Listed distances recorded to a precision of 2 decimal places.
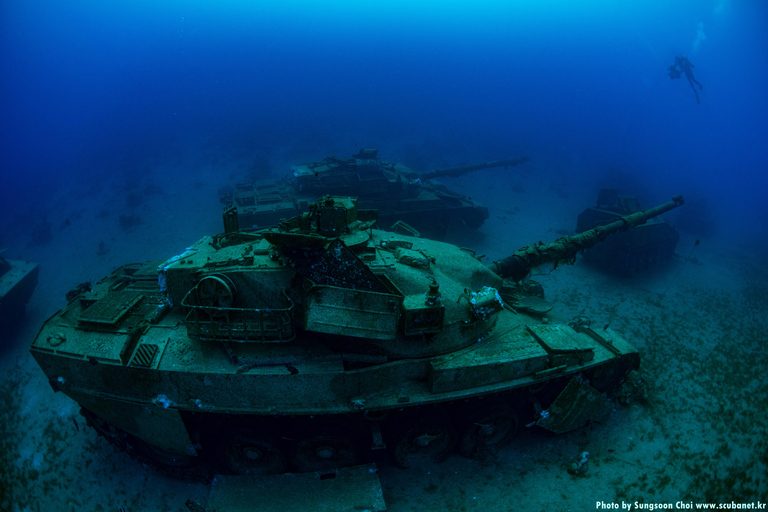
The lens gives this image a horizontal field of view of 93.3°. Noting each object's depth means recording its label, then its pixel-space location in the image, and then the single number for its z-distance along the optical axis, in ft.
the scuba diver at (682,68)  114.62
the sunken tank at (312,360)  18.49
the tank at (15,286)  36.83
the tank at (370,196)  49.80
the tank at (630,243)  46.06
